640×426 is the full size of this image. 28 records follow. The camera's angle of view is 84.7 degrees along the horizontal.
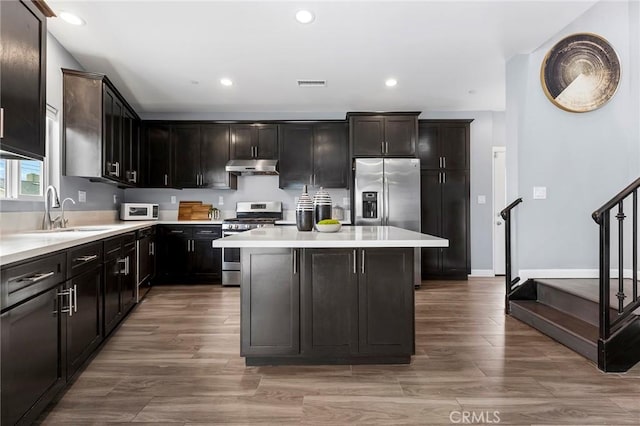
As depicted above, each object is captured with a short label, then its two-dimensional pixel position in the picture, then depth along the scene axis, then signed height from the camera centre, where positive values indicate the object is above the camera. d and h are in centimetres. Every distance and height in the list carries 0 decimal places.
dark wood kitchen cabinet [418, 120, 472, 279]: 539 +28
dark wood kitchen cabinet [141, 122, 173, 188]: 542 +90
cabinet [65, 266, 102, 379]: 210 -70
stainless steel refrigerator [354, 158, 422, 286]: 504 +29
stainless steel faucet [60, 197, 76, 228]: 321 -7
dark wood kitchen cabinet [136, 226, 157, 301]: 407 -57
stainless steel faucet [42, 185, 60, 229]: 296 +8
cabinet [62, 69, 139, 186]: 355 +92
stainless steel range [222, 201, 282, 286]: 507 -54
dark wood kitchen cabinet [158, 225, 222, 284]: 514 -60
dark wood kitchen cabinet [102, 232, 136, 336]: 280 -60
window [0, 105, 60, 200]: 277 +34
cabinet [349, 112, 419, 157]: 516 +116
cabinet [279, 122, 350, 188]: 546 +90
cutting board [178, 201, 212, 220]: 565 +3
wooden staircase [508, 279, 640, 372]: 232 -89
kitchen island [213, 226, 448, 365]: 235 -60
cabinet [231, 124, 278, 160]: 548 +113
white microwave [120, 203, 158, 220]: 507 +3
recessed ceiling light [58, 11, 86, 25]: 288 +164
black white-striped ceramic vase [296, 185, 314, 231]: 272 +0
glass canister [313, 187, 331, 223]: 285 +6
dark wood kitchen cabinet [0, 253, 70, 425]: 148 -59
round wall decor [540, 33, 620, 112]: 346 +141
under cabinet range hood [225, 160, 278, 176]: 523 +70
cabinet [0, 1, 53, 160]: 186 +78
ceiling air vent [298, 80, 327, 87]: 432 +163
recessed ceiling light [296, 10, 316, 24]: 285 +162
